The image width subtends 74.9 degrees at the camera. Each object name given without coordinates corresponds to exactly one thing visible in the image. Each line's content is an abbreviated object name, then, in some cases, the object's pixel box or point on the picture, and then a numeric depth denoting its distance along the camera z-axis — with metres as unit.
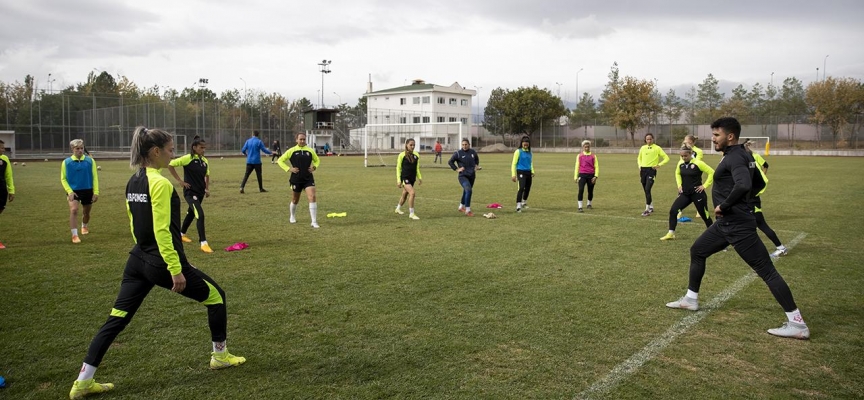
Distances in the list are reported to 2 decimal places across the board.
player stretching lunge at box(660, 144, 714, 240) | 10.48
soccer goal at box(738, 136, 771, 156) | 59.75
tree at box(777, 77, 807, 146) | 75.62
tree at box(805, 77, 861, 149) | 60.11
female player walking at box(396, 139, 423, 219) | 13.48
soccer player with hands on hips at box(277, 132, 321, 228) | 12.02
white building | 63.18
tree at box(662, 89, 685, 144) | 75.71
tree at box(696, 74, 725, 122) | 83.62
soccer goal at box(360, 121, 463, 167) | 50.50
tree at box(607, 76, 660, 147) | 71.56
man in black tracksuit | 5.38
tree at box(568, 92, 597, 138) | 76.44
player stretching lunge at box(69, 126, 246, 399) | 3.93
